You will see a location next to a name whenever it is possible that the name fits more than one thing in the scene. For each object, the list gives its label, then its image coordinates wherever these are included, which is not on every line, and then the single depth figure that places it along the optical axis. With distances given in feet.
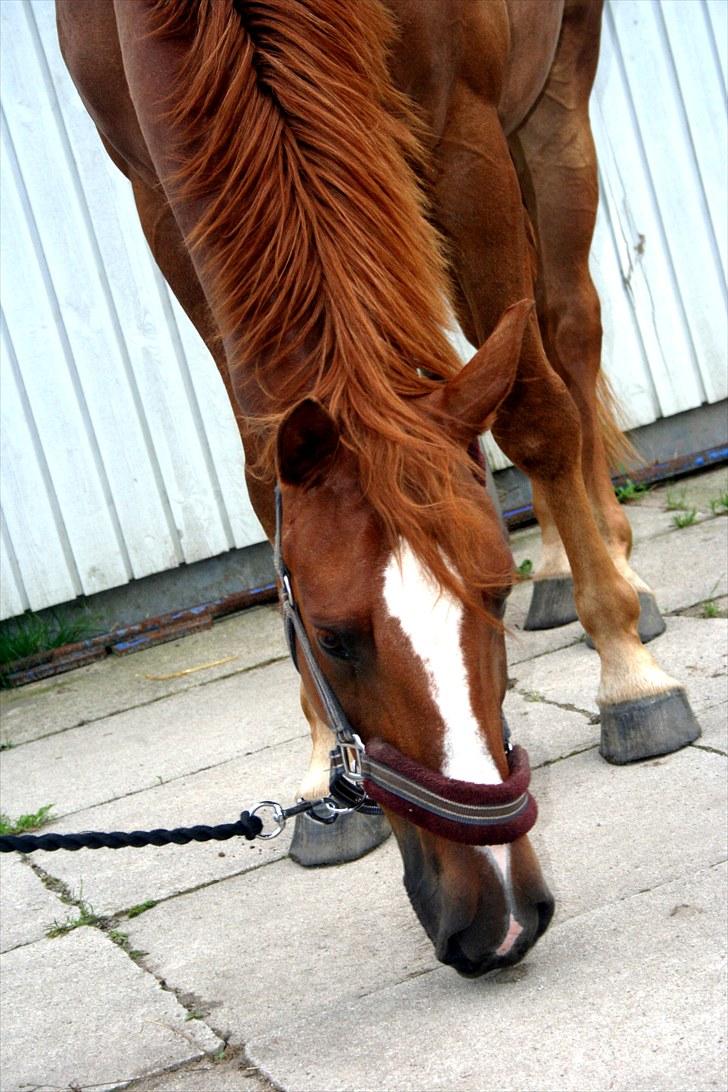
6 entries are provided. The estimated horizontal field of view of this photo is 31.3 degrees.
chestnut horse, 5.79
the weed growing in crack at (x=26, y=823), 11.02
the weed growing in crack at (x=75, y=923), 8.87
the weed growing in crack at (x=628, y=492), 18.12
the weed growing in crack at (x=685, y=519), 15.87
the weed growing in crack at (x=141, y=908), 8.96
